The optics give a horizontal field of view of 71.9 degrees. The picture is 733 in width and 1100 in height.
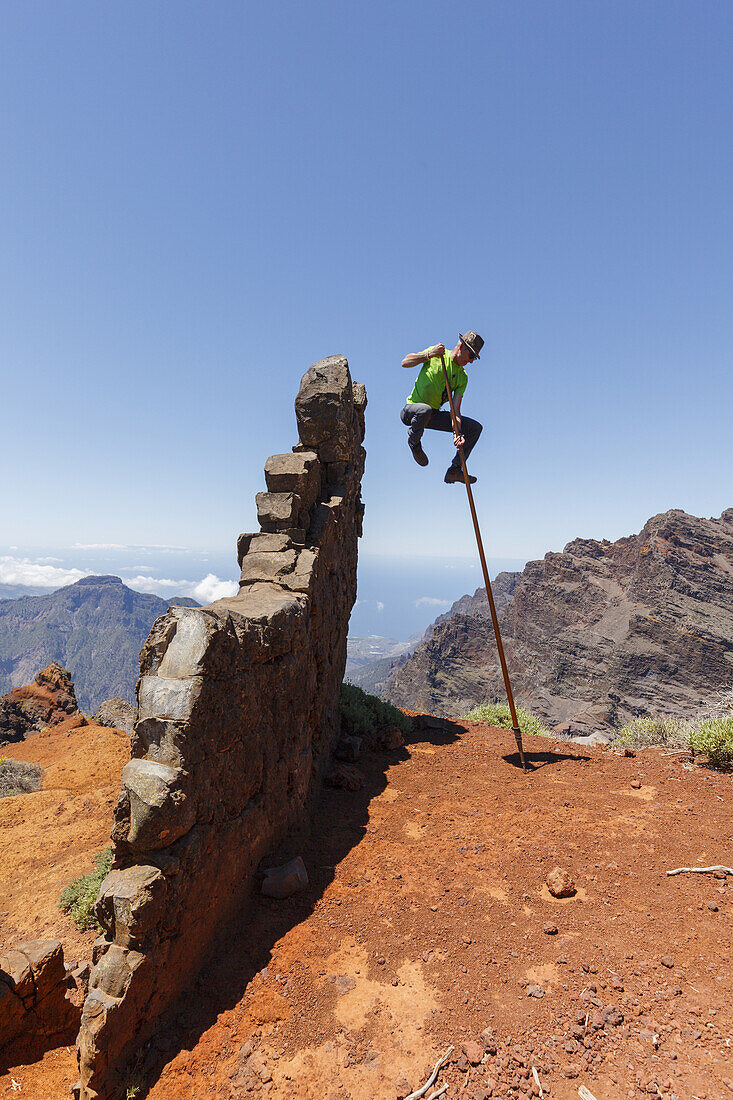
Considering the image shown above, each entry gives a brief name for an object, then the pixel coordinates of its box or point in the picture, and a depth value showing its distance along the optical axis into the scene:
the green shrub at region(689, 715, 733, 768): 7.87
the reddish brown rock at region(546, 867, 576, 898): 5.35
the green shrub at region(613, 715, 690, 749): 9.81
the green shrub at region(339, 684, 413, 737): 10.91
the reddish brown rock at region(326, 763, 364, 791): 8.44
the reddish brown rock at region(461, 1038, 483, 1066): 3.76
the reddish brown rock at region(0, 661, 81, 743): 17.84
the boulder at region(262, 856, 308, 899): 5.71
